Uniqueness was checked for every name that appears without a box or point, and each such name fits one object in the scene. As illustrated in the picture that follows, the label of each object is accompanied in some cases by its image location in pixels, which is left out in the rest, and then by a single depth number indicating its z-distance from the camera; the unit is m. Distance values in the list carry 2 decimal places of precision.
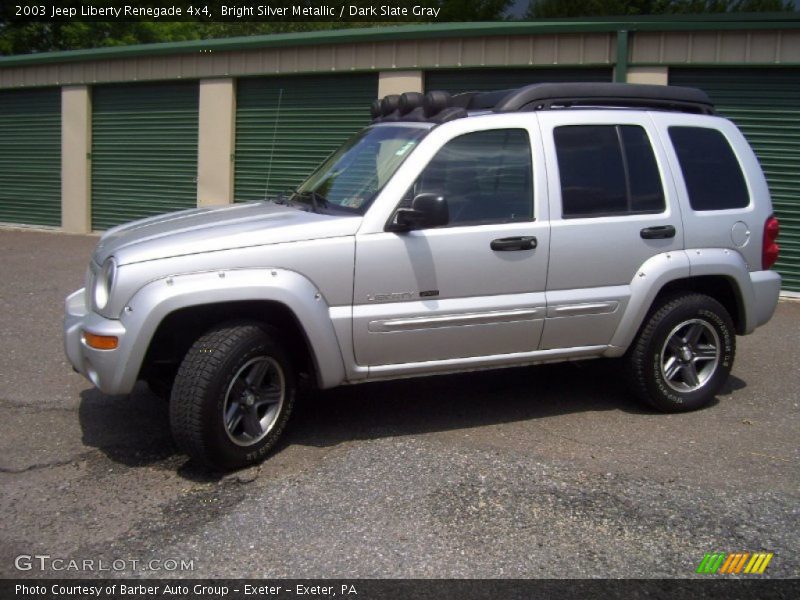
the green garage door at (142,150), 14.48
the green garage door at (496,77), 10.90
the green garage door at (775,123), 10.05
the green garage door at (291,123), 12.56
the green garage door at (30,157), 16.38
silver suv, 4.61
